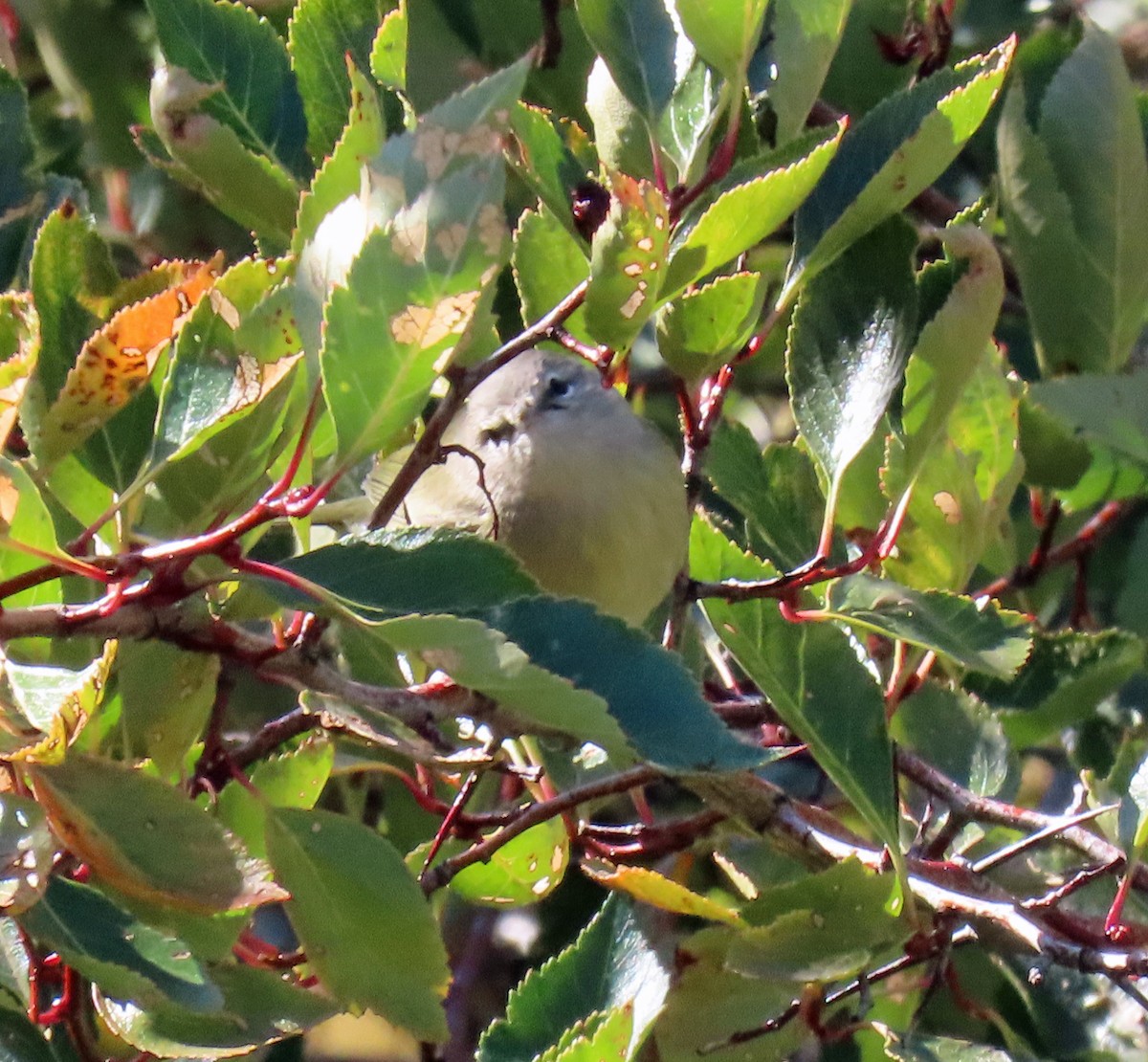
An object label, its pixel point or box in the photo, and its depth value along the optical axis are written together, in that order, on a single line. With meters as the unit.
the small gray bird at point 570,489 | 5.15
